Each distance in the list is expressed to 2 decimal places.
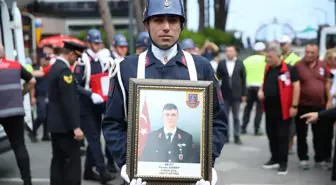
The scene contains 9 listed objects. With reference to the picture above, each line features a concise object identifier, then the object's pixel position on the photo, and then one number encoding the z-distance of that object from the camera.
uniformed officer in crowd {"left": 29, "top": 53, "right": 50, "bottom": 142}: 10.76
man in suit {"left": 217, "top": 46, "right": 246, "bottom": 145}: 10.48
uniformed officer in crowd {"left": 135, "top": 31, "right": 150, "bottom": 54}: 7.84
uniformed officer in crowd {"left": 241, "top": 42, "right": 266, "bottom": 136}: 11.48
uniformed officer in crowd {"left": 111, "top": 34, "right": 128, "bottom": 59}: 7.78
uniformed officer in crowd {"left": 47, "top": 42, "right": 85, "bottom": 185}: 5.84
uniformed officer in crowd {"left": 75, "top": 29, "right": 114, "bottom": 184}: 6.91
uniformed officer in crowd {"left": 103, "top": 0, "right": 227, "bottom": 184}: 2.72
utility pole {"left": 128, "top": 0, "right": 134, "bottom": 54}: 15.71
